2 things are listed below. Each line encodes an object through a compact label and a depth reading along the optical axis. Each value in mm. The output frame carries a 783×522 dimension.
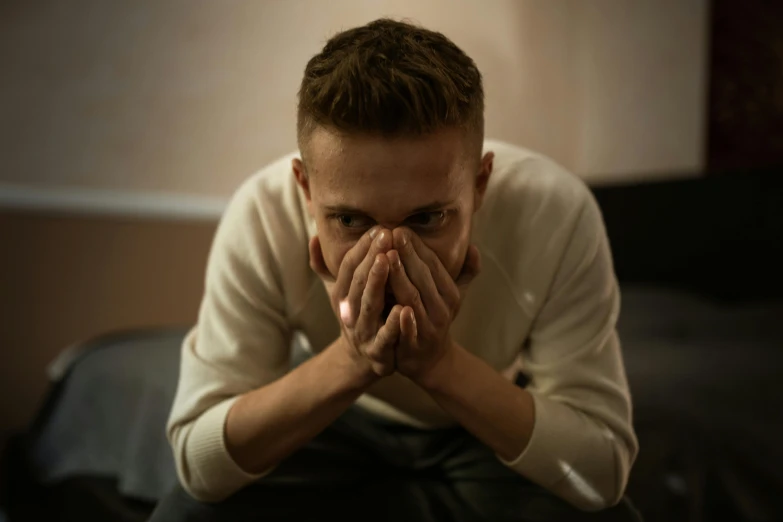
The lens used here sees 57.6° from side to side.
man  526
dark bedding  818
